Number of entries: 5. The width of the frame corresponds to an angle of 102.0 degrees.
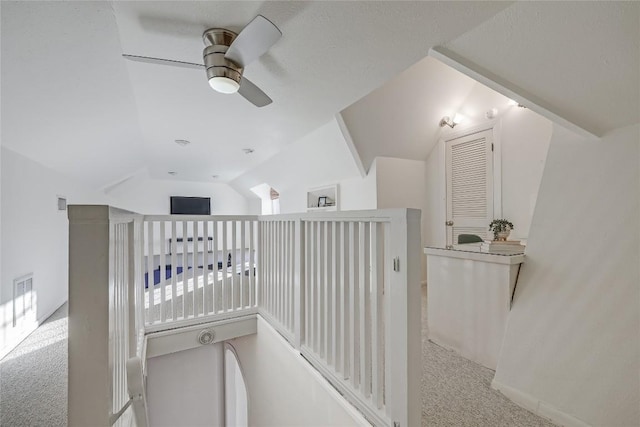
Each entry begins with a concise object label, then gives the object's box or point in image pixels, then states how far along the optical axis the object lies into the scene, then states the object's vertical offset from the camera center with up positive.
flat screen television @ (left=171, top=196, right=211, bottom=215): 6.68 +0.26
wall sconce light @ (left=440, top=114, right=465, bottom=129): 3.75 +1.35
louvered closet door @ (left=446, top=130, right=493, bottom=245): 3.48 +0.40
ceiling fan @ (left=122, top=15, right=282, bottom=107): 1.44 +0.96
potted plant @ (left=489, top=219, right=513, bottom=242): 2.28 -0.16
